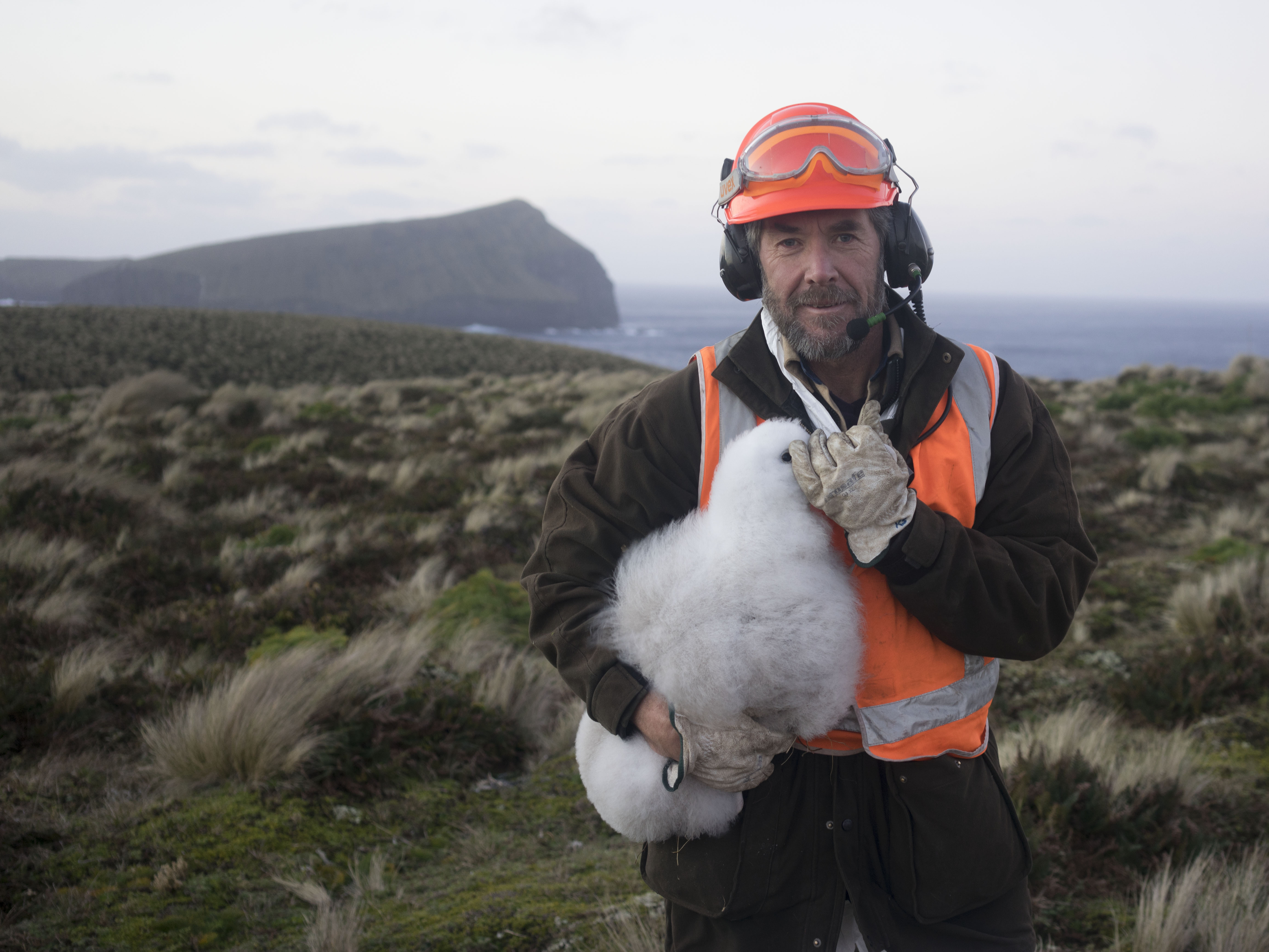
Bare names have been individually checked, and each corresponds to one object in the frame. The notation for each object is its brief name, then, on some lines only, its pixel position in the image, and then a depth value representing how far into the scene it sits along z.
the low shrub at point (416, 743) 3.66
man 1.66
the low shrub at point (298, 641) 4.84
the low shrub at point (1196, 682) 4.27
